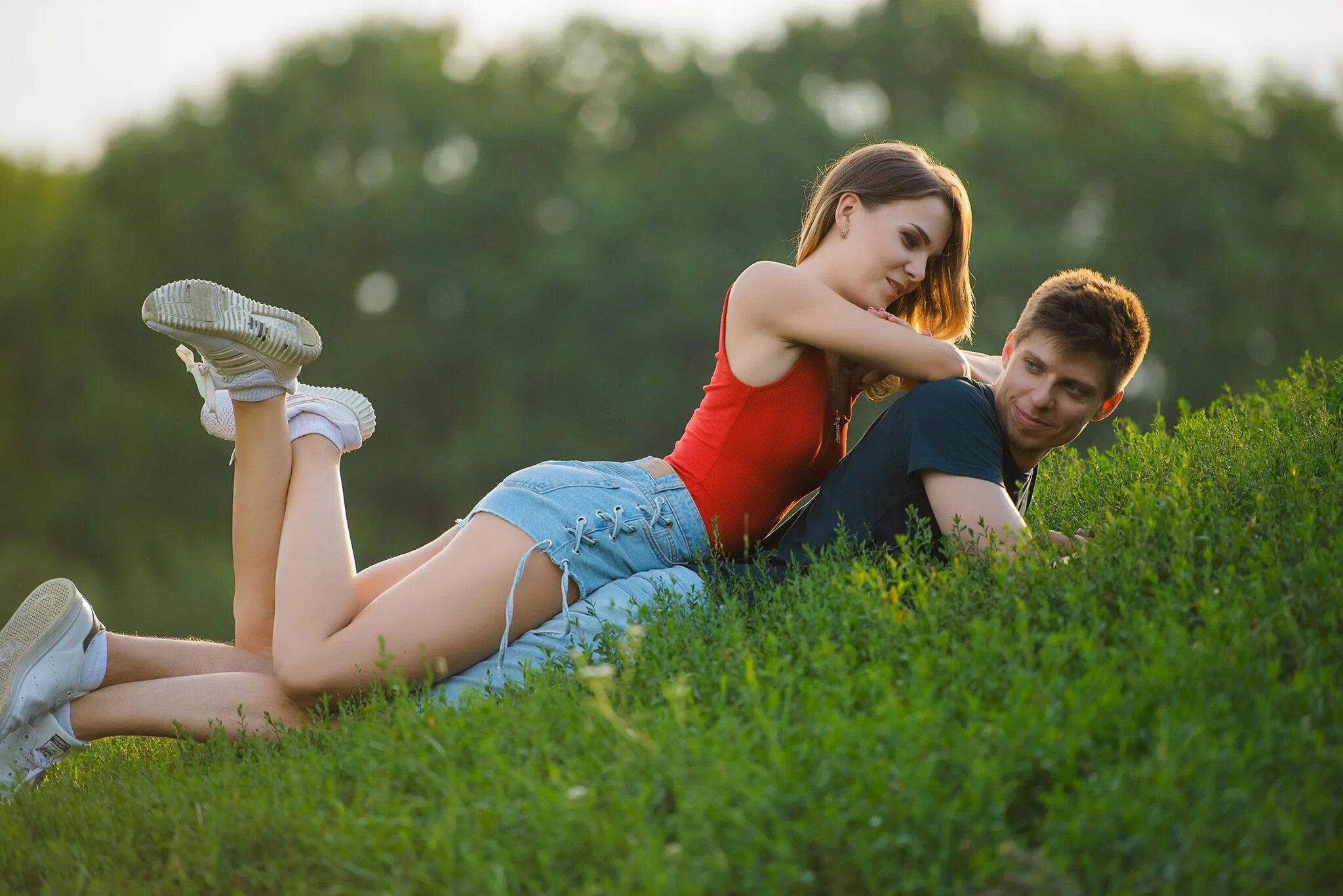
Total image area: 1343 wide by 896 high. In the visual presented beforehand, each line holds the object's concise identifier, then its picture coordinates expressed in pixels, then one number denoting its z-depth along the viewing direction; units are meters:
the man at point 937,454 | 8.37
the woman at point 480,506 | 8.77
